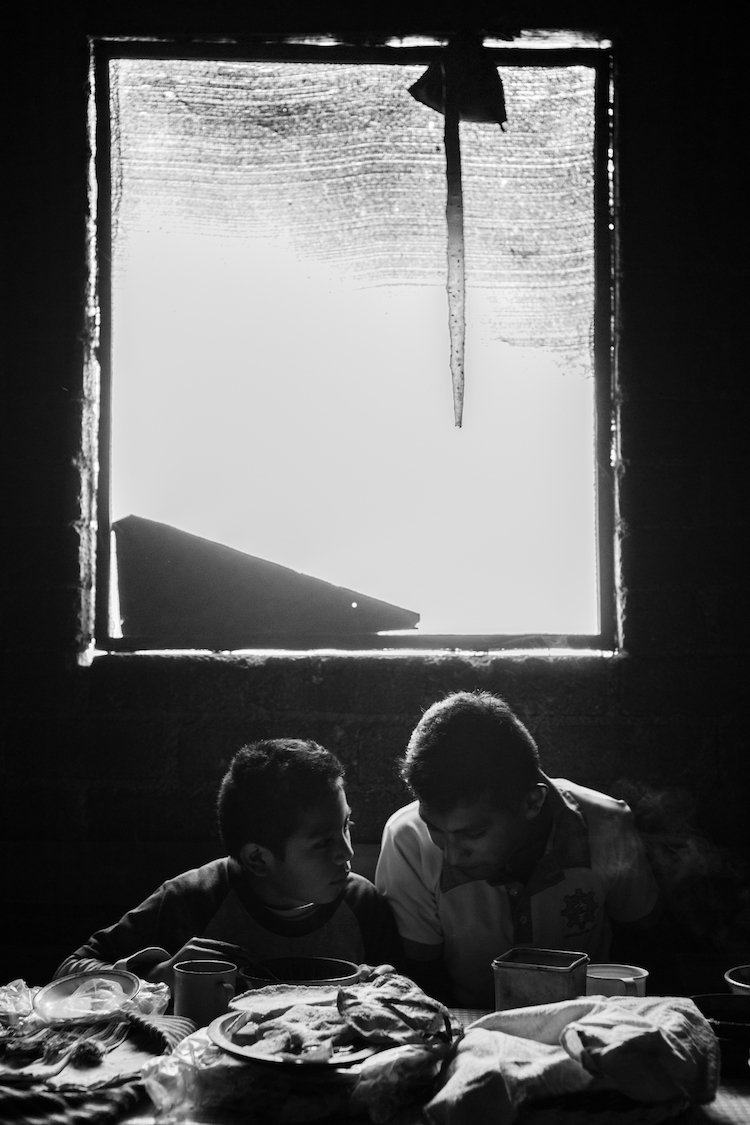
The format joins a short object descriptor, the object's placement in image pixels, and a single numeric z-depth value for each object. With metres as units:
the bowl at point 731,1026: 1.39
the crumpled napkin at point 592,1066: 1.20
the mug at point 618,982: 1.55
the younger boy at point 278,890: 2.03
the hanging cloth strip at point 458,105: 2.79
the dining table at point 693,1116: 1.24
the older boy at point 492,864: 1.99
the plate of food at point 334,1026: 1.30
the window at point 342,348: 2.79
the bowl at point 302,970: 1.64
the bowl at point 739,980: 1.51
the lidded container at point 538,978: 1.48
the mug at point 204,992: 1.55
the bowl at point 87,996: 1.55
